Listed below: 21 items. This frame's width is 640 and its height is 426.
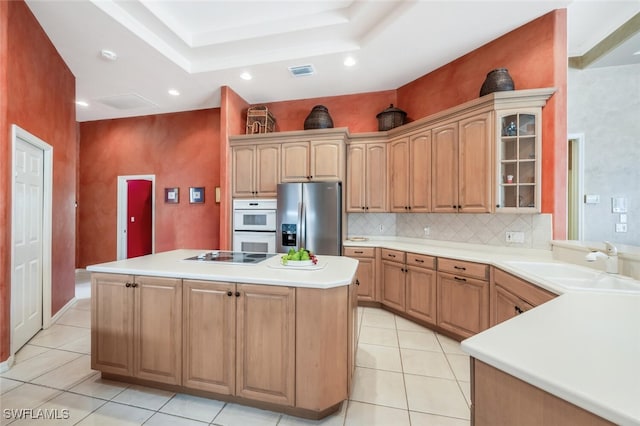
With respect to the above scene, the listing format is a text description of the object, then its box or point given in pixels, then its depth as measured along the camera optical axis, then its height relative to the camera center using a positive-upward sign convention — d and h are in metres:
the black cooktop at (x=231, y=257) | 2.22 -0.40
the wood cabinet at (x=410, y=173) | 3.35 +0.51
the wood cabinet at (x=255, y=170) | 3.94 +0.62
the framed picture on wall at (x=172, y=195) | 4.99 +0.30
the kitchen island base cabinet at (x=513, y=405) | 0.62 -0.50
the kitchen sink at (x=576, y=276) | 1.69 -0.46
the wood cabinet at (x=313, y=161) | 3.74 +0.72
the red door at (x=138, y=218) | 5.56 -0.14
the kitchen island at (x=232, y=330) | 1.66 -0.79
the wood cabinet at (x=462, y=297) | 2.53 -0.85
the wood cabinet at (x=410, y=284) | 3.01 -0.86
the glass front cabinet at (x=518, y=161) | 2.60 +0.51
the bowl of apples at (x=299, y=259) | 1.98 -0.36
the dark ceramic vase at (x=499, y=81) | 2.64 +1.29
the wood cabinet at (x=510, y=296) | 1.85 -0.64
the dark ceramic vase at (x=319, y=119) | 3.87 +1.33
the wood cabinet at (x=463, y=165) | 2.78 +0.52
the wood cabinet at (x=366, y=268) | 3.66 -0.77
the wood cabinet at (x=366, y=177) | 3.85 +0.50
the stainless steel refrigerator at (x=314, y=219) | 3.59 -0.10
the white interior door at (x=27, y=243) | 2.47 -0.32
